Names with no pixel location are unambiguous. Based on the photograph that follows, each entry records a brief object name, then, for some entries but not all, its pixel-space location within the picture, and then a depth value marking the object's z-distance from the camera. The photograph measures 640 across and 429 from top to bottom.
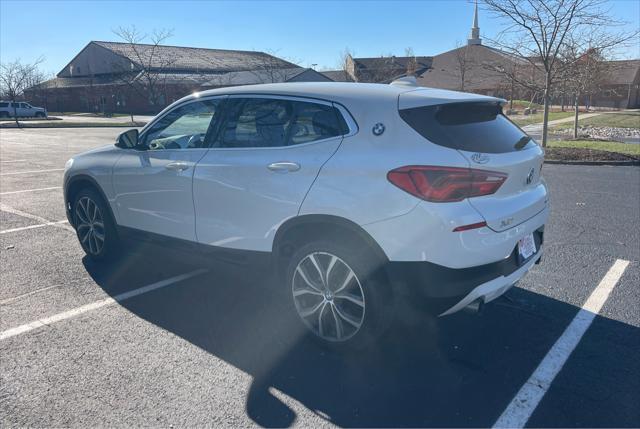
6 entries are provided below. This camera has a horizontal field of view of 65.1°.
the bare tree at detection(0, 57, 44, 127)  40.09
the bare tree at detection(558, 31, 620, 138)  15.20
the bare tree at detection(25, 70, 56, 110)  56.84
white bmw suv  2.94
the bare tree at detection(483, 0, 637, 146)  13.67
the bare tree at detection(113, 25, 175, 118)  49.03
